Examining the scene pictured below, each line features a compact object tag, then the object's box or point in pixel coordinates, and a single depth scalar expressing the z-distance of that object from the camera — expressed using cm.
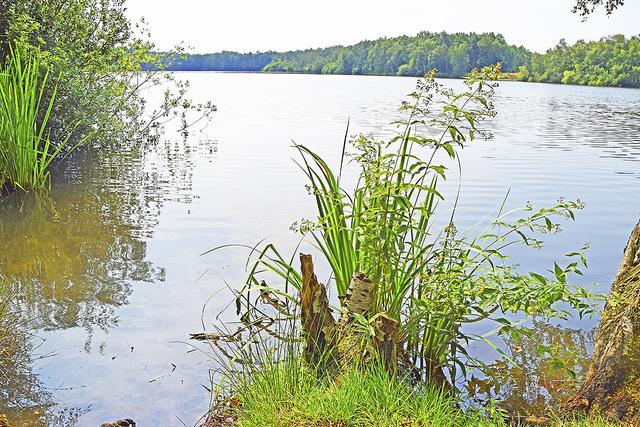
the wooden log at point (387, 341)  325
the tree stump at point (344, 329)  329
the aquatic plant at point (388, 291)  318
